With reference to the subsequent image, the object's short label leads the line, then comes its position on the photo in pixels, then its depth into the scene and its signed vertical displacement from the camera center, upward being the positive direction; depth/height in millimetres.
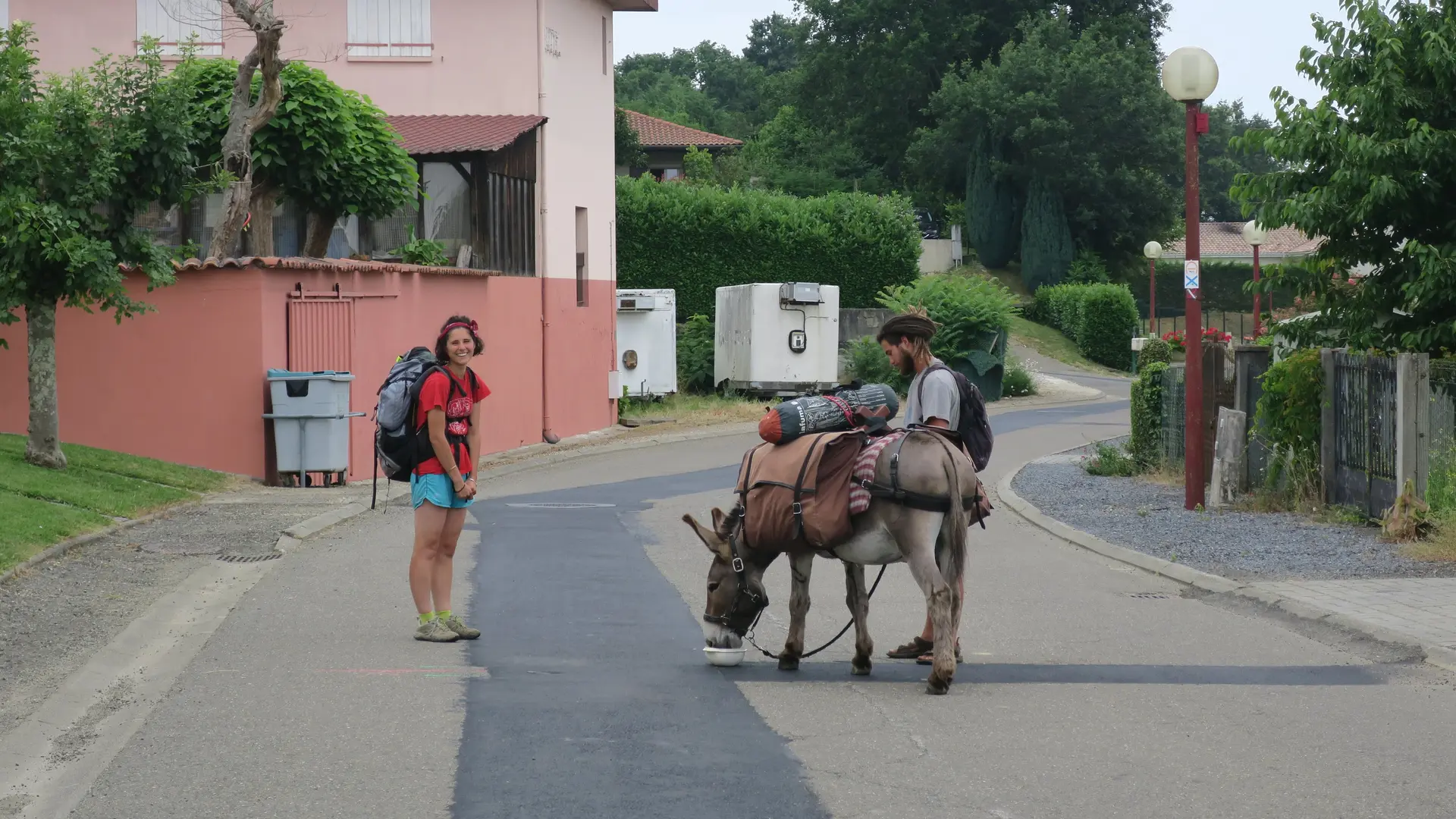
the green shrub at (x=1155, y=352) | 28516 -553
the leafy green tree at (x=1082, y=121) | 61750 +7344
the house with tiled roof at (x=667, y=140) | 68250 +7398
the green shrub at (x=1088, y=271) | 62406 +1796
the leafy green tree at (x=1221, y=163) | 98562 +9642
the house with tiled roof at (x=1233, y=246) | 80938 +4061
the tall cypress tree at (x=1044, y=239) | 62875 +3030
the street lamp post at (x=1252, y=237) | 27397 +1390
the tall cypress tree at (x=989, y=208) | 64312 +4319
